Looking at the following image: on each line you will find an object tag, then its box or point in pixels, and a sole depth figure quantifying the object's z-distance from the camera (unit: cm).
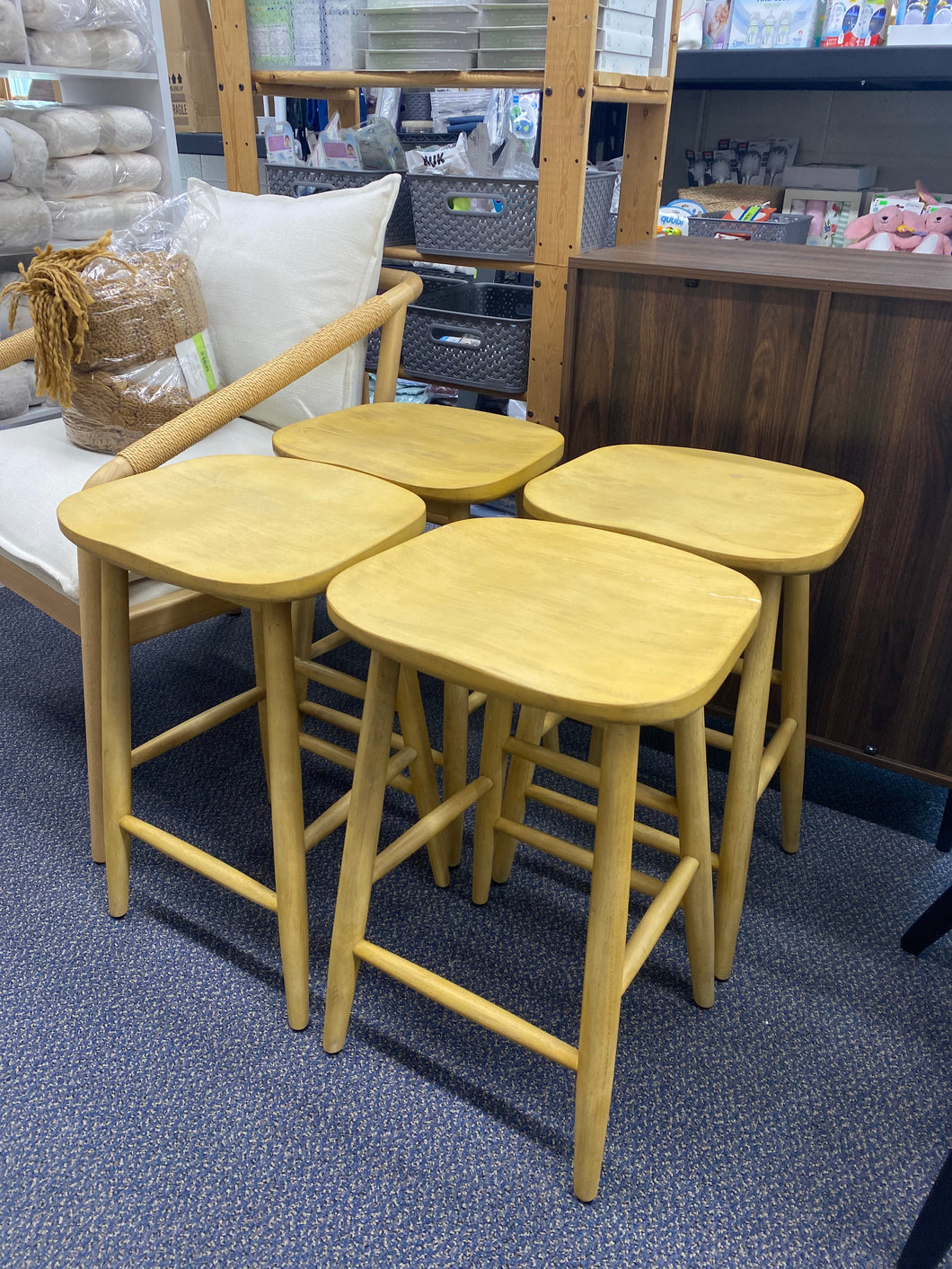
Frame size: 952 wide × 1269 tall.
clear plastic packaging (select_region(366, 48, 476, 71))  160
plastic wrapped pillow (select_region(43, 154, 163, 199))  244
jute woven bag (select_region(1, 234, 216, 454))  137
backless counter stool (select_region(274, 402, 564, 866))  117
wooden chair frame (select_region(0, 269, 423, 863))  122
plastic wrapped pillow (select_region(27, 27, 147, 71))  236
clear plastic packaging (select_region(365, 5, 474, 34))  156
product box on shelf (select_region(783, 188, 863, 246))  268
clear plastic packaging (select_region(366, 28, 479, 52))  158
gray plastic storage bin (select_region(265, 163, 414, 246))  185
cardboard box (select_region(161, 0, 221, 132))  263
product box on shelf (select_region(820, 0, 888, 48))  238
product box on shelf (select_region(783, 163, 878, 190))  273
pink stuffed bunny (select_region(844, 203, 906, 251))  250
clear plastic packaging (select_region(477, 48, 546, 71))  153
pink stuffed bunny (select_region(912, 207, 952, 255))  239
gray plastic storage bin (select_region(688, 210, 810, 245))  249
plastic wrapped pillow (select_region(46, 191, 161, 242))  248
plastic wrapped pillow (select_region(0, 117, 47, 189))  223
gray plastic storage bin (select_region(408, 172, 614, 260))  165
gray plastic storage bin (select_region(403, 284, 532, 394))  177
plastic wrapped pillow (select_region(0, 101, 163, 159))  235
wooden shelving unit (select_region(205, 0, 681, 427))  146
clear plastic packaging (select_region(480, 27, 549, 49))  152
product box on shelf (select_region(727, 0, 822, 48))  244
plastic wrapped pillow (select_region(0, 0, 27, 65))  221
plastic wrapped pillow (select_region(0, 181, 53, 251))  226
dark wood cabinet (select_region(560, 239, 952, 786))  122
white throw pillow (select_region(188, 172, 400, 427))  157
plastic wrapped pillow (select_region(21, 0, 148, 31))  229
